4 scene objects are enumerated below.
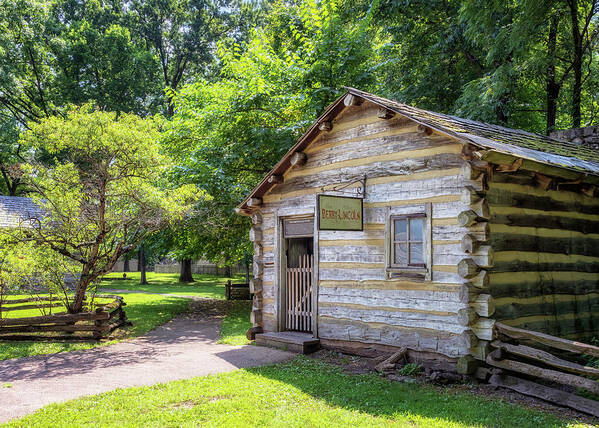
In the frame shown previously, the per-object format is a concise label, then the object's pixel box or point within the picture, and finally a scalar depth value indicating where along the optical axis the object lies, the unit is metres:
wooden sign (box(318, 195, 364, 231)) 8.38
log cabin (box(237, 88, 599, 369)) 7.59
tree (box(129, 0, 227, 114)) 36.28
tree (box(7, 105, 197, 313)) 11.93
